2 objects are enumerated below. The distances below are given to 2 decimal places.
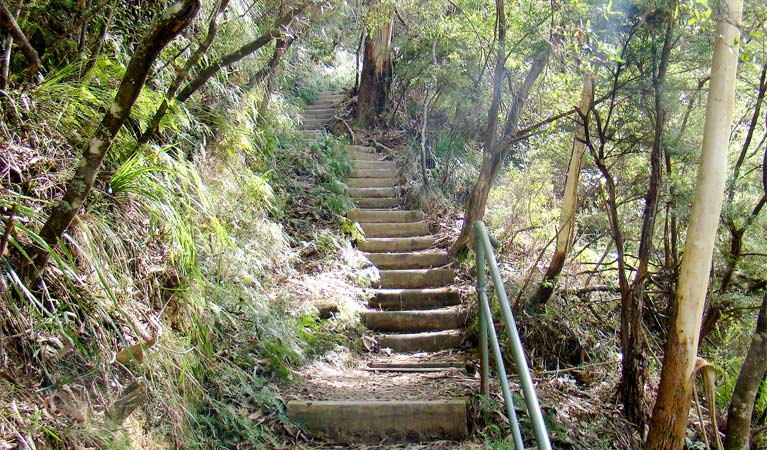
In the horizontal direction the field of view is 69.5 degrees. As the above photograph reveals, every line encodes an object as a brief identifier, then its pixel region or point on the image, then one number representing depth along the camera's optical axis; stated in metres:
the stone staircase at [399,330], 3.24
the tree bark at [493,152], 5.57
